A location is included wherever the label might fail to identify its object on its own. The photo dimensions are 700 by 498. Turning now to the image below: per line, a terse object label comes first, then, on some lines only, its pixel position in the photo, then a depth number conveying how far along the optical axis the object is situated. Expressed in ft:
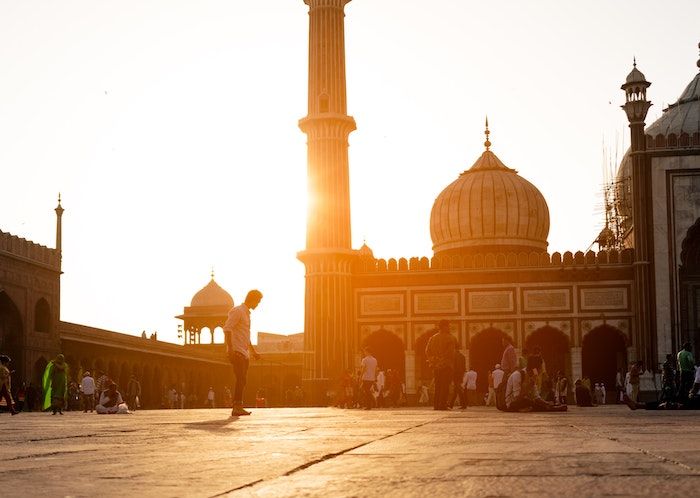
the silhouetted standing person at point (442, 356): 40.75
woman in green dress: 49.52
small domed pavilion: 160.04
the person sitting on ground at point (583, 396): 62.95
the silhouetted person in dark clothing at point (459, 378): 47.72
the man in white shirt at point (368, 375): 55.93
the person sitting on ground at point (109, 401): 47.91
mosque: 84.17
